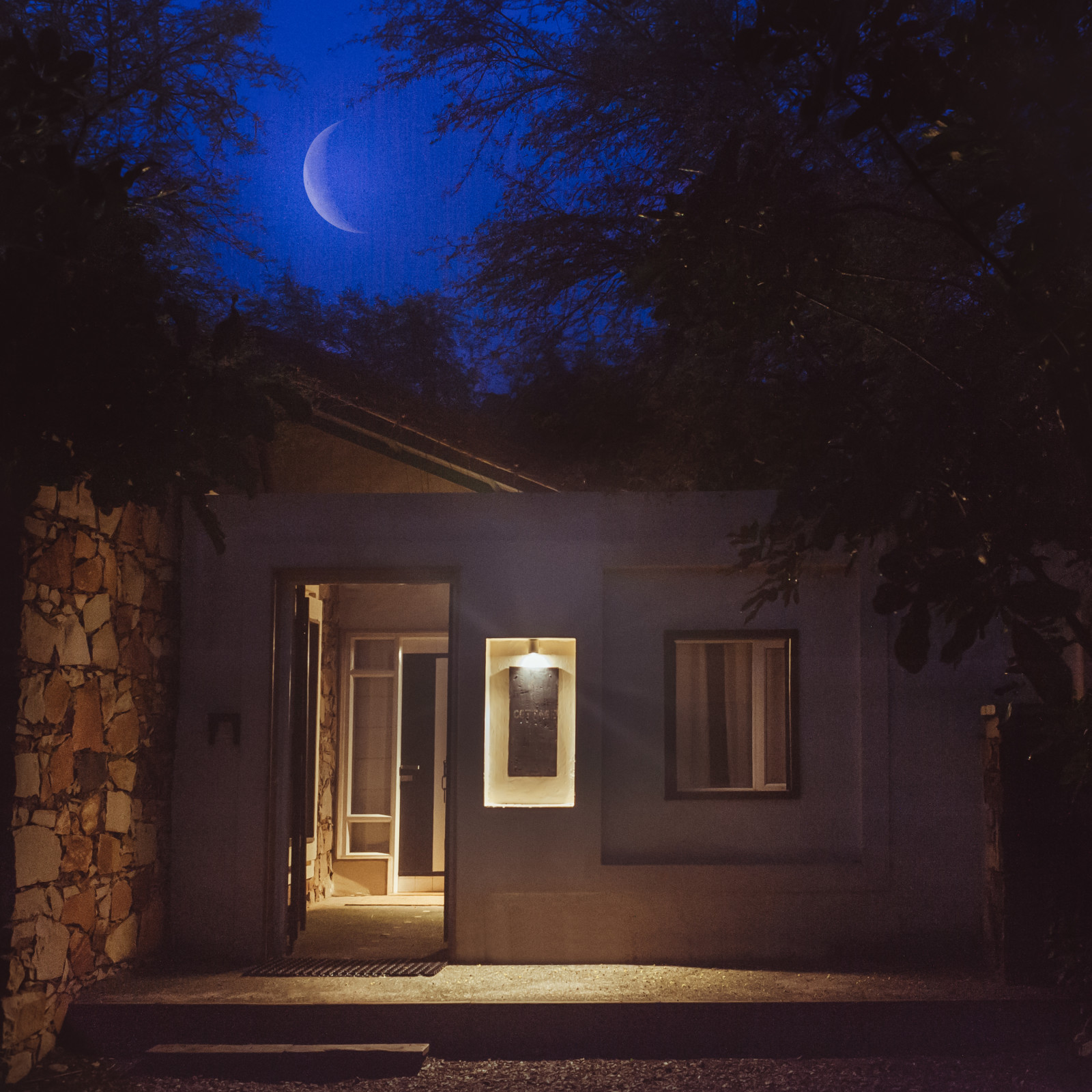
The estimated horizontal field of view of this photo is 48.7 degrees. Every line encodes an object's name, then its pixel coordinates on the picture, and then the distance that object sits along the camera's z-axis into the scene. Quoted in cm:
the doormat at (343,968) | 714
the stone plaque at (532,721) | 801
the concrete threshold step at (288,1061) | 586
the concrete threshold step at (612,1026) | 612
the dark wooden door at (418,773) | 1078
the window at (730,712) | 770
